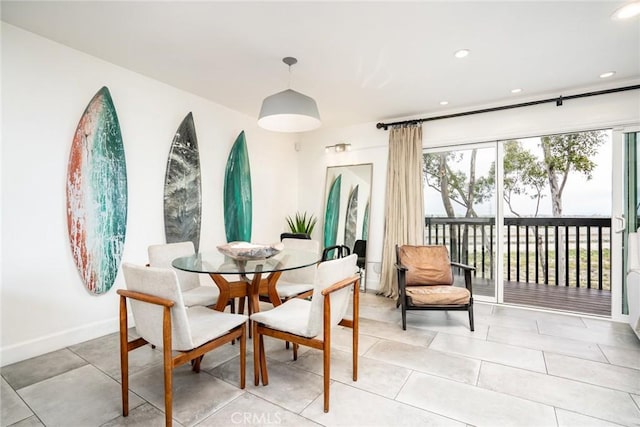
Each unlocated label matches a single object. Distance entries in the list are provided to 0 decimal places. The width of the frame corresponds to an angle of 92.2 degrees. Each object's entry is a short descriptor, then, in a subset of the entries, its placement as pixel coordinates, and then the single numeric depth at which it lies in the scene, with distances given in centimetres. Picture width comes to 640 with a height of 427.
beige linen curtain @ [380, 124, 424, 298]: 420
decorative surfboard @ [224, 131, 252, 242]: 408
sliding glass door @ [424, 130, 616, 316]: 395
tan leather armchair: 301
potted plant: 491
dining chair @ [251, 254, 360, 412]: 175
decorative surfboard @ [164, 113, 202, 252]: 339
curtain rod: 321
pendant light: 242
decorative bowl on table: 242
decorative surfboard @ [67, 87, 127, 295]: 267
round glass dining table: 216
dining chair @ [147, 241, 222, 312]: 249
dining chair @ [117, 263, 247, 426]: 154
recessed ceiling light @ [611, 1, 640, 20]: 207
